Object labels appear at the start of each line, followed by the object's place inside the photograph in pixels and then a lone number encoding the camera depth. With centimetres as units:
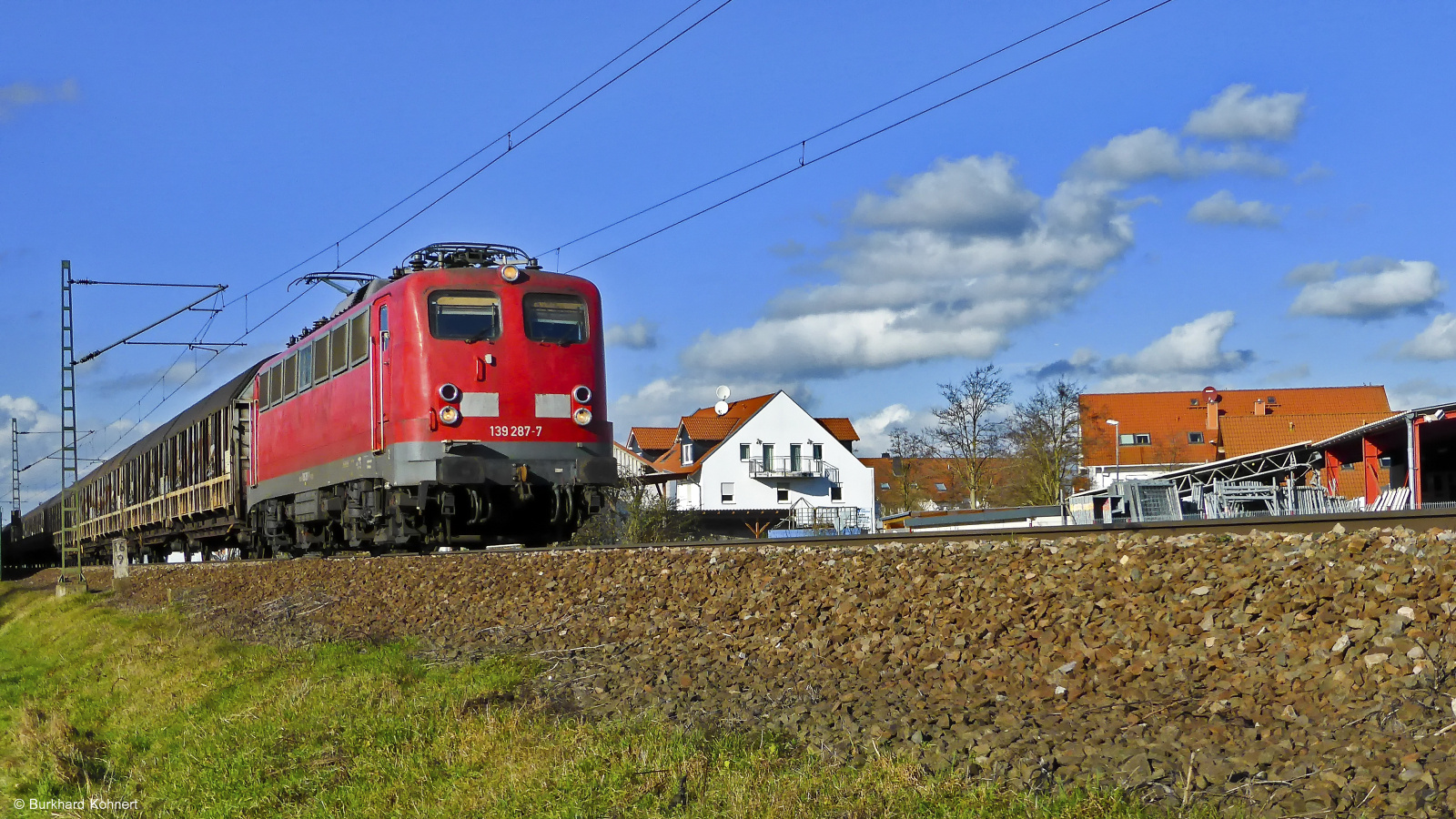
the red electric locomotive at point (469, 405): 1584
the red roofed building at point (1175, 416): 8400
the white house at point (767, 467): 6988
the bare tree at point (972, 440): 6394
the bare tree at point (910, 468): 6762
